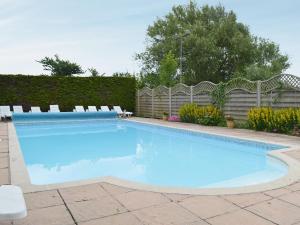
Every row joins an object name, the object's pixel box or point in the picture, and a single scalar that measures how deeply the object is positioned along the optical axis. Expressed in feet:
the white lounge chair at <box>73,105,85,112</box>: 44.66
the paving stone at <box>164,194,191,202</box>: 9.14
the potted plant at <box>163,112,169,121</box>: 40.75
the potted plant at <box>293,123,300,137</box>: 23.56
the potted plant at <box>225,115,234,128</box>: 29.72
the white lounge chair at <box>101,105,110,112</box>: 45.92
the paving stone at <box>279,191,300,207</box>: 8.95
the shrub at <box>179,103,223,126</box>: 31.87
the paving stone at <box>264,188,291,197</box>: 9.61
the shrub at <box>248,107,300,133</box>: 24.17
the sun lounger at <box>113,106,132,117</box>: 45.40
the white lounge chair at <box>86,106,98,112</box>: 45.13
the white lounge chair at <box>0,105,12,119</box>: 38.18
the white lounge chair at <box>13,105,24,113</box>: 40.87
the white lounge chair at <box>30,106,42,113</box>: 41.80
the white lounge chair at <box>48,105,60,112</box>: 43.33
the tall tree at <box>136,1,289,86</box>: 73.23
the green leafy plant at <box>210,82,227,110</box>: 31.78
